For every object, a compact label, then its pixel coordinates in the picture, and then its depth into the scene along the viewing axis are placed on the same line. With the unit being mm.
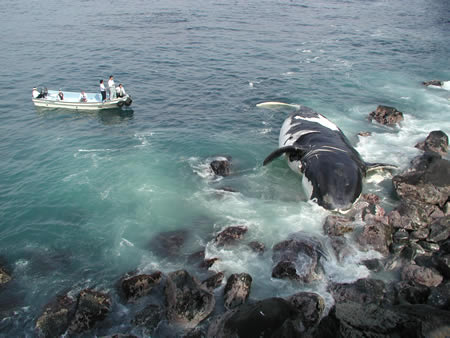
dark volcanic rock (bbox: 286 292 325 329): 12172
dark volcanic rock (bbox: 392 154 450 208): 17812
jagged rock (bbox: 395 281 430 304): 12453
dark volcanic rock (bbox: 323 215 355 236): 16577
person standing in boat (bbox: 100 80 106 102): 32875
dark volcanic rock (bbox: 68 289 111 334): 12953
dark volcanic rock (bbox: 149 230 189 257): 16750
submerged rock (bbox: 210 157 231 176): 22503
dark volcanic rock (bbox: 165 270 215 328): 12750
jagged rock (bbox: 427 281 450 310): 11781
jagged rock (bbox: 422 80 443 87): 36906
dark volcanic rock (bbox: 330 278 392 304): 12992
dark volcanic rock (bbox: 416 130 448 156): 23172
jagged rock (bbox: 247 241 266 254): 16172
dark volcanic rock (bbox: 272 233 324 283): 14547
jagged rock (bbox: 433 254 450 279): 13526
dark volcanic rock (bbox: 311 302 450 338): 9148
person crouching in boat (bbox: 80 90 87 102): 33119
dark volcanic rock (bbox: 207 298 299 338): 10391
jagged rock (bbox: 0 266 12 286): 15406
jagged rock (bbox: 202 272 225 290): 14242
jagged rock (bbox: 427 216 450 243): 15566
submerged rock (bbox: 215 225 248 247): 16748
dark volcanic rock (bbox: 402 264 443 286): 13406
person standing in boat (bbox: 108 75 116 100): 33062
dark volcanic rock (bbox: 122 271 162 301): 14117
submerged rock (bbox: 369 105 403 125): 28391
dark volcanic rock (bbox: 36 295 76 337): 13023
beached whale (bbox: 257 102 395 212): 16562
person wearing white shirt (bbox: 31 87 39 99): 33188
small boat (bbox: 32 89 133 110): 32906
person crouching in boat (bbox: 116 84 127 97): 32969
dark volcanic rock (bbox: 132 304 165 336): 12789
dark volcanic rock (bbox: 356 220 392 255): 15531
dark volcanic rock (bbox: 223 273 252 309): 13400
